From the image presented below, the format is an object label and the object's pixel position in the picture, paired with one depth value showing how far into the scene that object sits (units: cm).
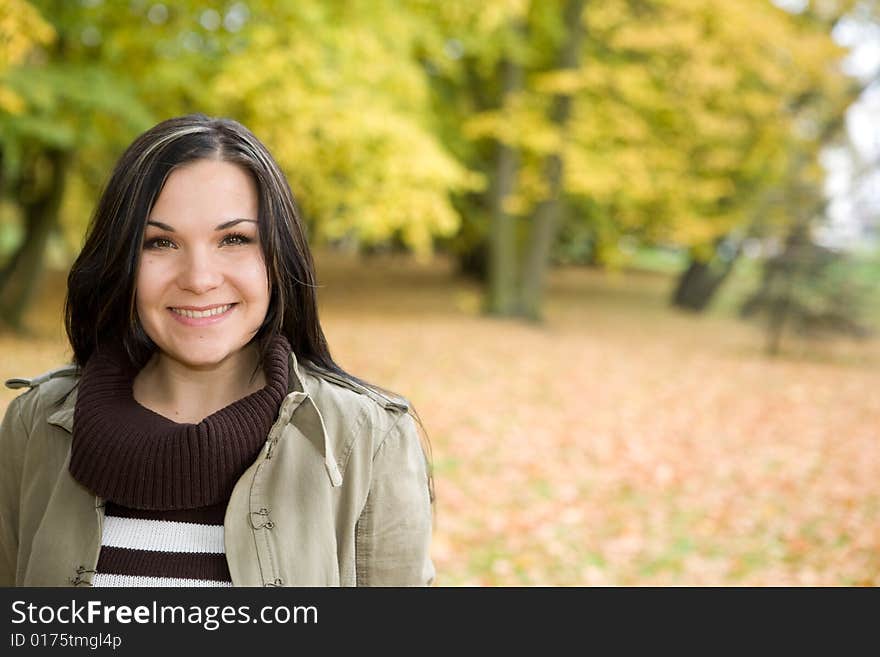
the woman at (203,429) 158
